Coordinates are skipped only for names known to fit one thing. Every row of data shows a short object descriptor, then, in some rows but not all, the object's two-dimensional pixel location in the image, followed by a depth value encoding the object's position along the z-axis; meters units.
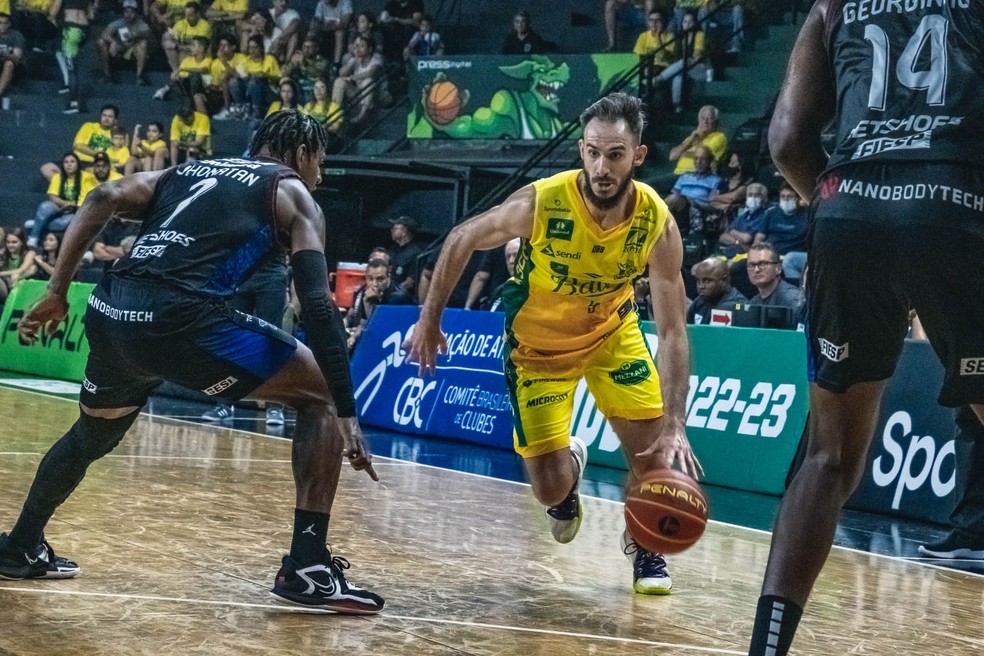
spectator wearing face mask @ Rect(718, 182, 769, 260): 12.47
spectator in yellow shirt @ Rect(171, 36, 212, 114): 21.53
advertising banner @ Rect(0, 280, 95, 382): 15.67
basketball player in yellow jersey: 5.55
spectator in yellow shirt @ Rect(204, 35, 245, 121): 21.36
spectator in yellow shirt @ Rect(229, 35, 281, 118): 20.92
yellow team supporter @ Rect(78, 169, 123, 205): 19.39
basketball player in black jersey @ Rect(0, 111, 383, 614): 4.79
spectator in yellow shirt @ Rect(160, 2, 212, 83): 21.81
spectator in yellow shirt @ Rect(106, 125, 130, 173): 20.17
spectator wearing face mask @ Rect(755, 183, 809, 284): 12.32
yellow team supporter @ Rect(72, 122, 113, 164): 20.47
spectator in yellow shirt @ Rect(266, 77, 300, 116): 19.22
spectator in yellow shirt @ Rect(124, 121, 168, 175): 19.81
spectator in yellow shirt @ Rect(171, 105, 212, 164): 20.07
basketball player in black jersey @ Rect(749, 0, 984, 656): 2.95
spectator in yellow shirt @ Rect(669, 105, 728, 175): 14.30
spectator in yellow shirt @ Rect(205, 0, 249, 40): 21.86
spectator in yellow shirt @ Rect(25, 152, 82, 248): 19.41
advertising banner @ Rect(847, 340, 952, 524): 8.15
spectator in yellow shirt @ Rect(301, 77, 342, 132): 19.42
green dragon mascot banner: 16.48
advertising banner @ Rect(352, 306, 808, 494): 9.18
